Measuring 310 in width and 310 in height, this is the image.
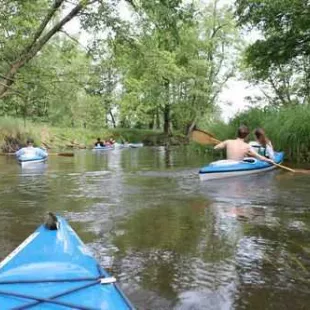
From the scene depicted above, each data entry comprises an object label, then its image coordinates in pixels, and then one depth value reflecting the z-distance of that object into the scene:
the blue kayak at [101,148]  32.55
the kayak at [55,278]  2.62
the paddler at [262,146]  12.49
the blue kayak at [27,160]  17.28
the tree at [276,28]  14.14
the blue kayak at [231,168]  10.64
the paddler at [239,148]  10.48
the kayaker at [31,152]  17.75
